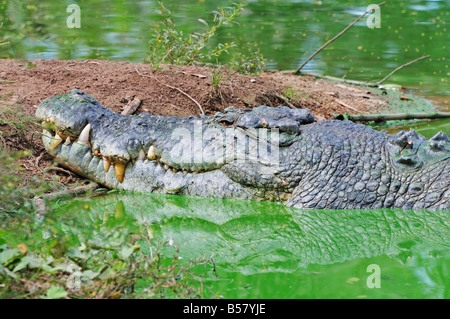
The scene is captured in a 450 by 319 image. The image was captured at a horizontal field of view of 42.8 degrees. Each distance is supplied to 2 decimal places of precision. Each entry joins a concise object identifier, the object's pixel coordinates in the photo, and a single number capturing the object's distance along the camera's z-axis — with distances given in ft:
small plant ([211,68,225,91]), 22.34
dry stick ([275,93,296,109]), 24.15
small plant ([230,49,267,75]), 28.58
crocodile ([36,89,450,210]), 15.87
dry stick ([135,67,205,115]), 21.54
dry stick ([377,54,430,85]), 31.53
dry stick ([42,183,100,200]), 15.99
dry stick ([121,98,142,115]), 19.95
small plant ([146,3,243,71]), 25.70
